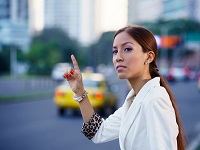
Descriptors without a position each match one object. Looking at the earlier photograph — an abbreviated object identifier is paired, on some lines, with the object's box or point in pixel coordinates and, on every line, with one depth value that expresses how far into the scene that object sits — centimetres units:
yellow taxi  1325
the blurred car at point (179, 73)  4115
